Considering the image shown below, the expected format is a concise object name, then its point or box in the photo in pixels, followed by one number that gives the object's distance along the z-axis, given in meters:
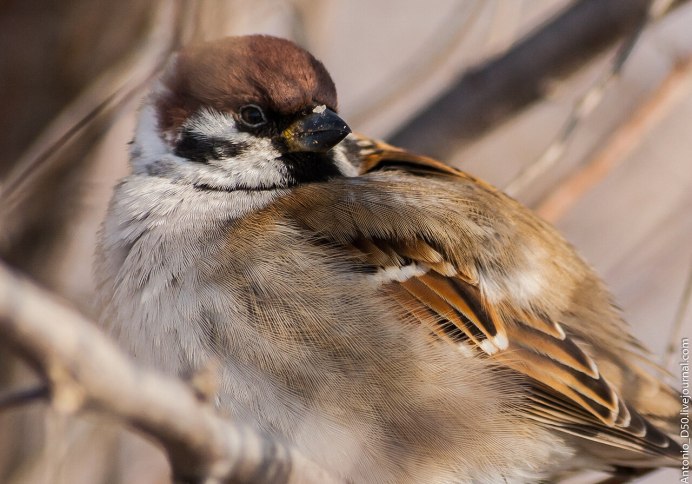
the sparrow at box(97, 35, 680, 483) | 5.58
